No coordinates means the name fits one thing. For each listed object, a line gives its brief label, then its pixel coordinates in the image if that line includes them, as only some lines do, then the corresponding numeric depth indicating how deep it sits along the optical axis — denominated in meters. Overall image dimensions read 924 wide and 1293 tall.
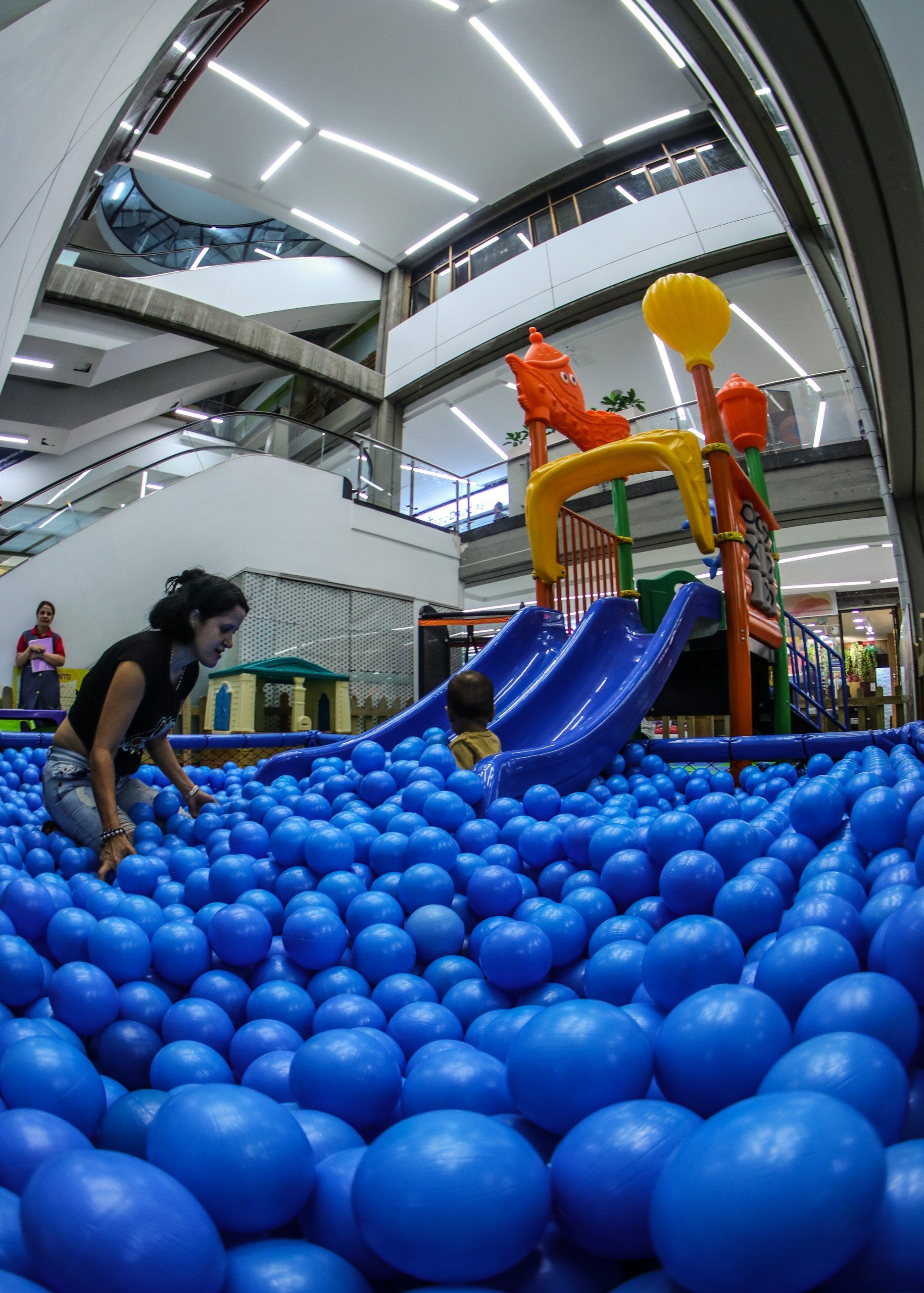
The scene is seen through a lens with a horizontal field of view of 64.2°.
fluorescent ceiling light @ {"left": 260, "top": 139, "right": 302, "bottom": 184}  8.91
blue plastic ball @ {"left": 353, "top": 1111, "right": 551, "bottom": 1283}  0.43
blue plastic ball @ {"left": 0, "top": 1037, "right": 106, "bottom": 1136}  0.66
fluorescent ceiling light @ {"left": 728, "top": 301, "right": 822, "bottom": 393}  9.20
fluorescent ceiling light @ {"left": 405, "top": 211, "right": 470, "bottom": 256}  10.39
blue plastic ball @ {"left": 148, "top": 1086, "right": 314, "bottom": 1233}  0.48
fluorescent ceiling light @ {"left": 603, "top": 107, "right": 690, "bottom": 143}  8.83
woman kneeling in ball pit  1.69
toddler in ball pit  2.21
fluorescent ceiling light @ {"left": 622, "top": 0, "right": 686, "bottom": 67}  7.25
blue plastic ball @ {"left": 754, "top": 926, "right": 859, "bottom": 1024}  0.67
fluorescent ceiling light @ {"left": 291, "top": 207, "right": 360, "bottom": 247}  10.02
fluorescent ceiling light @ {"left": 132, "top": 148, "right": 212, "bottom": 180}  8.88
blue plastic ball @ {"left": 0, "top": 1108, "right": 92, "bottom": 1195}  0.54
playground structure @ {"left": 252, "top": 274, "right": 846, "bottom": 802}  2.74
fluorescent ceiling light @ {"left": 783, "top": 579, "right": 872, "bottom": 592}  10.00
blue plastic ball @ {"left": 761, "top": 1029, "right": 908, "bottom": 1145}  0.48
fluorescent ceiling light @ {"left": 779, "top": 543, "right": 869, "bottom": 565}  8.73
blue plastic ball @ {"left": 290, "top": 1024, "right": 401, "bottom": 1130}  0.68
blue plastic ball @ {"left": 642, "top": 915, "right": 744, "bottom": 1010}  0.75
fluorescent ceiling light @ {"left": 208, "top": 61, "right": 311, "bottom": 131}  7.84
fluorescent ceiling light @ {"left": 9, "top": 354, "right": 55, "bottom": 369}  9.36
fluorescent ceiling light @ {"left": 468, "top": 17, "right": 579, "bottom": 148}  7.52
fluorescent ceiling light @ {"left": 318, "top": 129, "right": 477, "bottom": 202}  8.75
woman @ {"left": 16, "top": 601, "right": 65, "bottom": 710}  5.15
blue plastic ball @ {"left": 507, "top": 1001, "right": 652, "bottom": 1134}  0.56
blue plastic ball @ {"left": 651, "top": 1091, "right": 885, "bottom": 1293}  0.37
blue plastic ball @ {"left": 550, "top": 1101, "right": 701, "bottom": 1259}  0.46
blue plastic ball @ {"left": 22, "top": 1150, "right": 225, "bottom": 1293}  0.39
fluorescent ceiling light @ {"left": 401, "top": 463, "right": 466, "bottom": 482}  9.09
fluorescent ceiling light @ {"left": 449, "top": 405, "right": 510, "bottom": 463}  11.48
